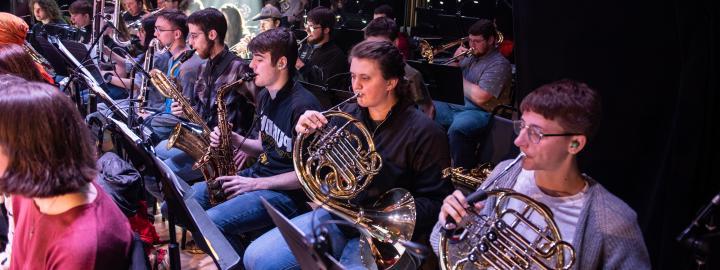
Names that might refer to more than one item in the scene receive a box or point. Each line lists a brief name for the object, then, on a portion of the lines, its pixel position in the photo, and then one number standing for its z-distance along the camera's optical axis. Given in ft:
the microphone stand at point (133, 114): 13.37
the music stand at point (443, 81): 15.44
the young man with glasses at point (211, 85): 13.56
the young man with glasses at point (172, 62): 15.96
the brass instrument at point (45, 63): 20.11
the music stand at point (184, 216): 7.35
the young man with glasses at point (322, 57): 18.35
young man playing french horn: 6.71
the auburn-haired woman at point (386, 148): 9.09
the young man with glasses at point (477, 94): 17.02
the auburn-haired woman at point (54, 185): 5.90
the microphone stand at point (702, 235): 6.47
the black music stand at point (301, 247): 5.24
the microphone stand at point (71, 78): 13.82
